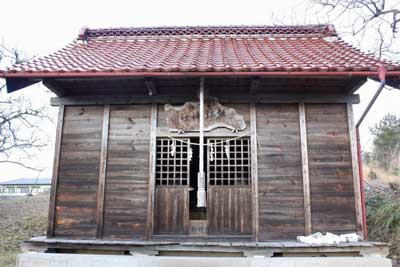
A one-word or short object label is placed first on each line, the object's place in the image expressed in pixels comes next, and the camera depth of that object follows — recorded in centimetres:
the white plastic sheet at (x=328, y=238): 492
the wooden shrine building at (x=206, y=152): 527
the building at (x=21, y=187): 2978
